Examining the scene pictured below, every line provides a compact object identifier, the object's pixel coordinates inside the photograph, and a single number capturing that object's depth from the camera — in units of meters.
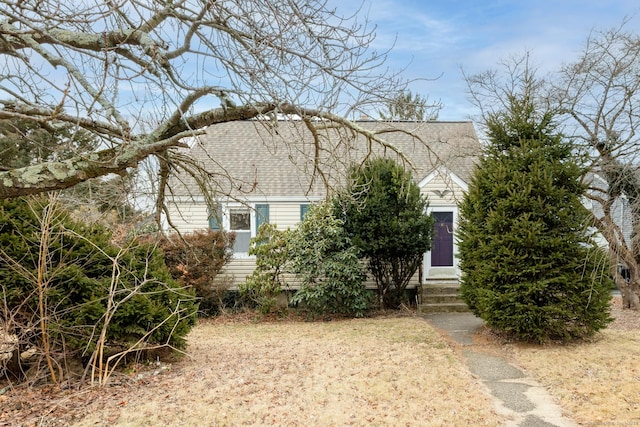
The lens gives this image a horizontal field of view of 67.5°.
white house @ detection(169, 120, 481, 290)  14.23
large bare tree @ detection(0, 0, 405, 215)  5.03
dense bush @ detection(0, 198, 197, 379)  6.24
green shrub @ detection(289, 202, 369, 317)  12.26
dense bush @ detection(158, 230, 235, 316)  12.63
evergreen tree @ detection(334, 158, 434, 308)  12.12
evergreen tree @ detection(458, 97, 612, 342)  8.35
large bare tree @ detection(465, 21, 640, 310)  10.97
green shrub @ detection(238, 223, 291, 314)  12.84
